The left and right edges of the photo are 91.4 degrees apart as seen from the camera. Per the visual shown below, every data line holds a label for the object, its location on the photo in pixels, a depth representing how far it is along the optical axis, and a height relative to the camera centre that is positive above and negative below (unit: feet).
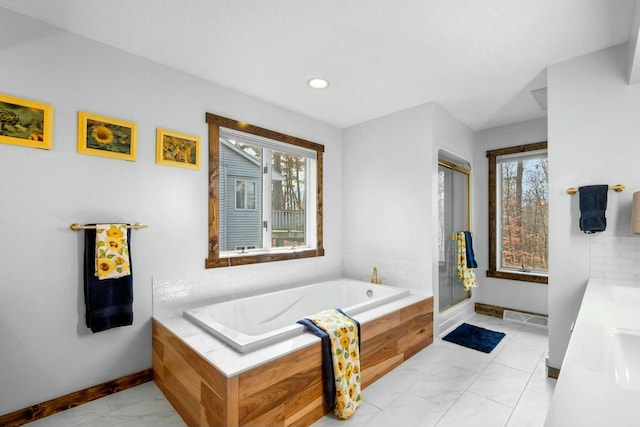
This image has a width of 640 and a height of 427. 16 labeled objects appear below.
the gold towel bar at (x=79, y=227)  6.63 -0.17
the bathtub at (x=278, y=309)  6.22 -2.50
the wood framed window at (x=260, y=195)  9.12 +0.79
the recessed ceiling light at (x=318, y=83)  8.79 +3.86
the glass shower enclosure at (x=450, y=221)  11.26 -0.15
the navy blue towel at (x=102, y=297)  6.68 -1.72
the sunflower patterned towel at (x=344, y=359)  6.32 -2.96
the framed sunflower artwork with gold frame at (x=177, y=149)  7.98 +1.84
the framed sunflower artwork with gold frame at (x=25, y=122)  5.98 +1.92
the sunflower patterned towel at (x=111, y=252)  6.74 -0.72
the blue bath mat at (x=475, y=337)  9.86 -4.05
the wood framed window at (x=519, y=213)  12.06 +0.18
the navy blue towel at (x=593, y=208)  6.89 +0.20
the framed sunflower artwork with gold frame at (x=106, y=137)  6.86 +1.89
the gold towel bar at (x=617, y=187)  6.85 +0.65
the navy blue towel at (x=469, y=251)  11.79 -1.28
